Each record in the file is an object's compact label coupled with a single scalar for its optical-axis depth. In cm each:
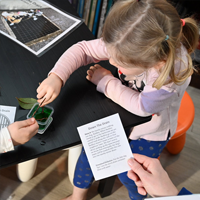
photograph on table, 91
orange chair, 114
